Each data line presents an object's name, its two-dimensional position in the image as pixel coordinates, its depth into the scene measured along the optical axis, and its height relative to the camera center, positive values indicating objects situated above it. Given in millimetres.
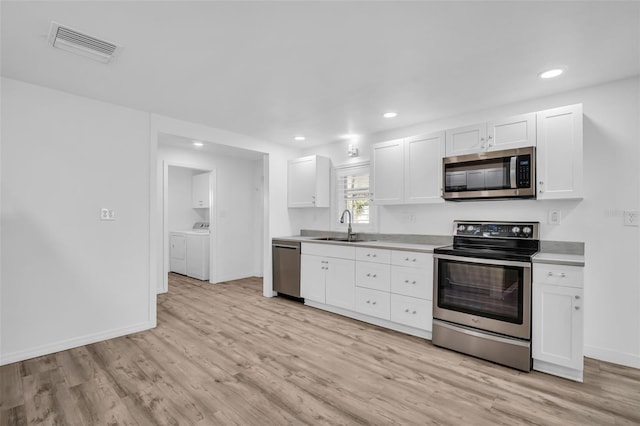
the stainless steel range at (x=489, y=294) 2504 -703
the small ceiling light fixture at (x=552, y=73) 2443 +1140
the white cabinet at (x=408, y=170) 3363 +510
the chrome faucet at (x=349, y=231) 4324 -249
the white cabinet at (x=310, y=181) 4602 +492
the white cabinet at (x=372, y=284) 3139 -812
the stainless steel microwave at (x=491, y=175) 2748 +377
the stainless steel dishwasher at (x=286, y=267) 4414 -786
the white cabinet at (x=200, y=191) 6296 +467
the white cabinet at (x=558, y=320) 2295 -807
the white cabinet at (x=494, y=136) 2774 +756
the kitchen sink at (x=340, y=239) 4351 -376
